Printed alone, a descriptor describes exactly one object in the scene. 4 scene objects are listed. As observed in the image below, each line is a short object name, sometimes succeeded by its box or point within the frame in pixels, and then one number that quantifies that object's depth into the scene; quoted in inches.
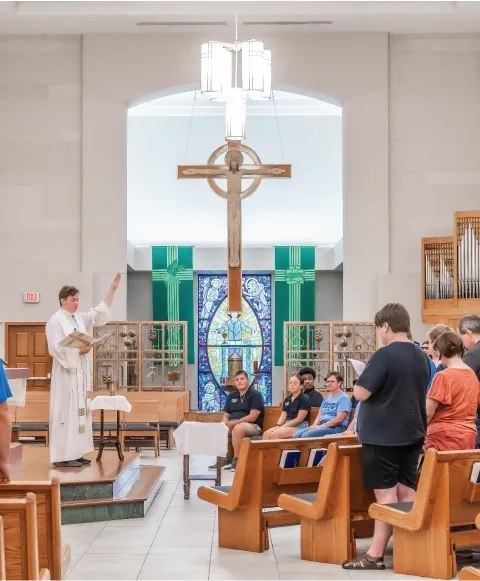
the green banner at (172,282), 761.0
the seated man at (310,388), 446.3
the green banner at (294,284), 757.9
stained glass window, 781.3
